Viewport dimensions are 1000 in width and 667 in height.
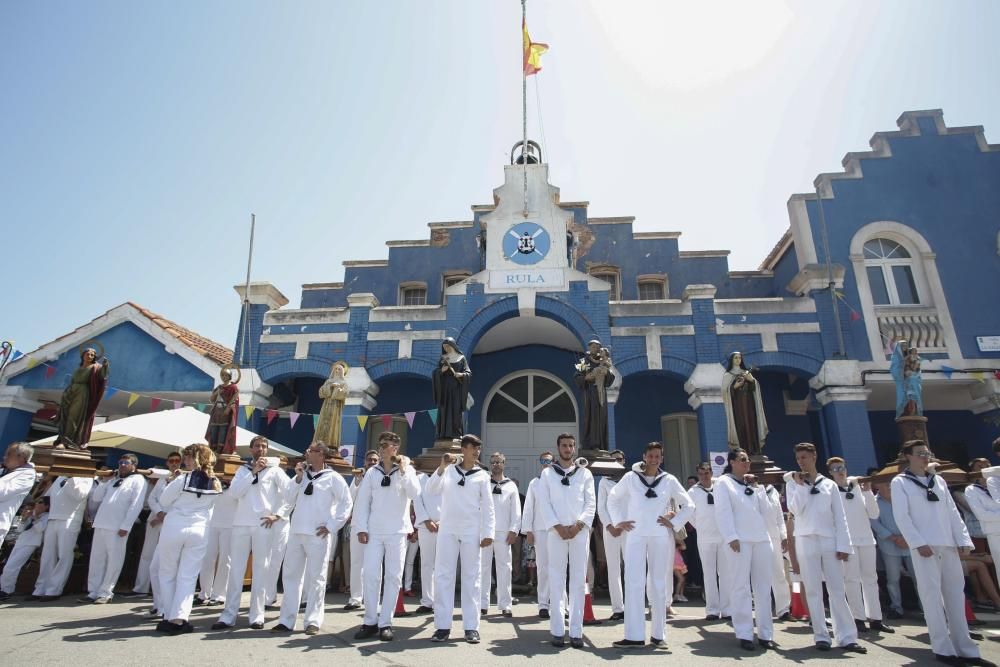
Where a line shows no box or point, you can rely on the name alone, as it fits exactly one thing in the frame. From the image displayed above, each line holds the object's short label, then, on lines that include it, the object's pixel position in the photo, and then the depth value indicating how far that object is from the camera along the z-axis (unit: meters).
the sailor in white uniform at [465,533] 5.58
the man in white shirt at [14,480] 6.40
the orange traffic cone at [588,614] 6.71
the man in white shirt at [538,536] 7.33
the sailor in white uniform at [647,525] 5.49
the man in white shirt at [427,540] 7.02
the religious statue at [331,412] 12.27
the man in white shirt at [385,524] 5.62
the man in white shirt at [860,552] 6.68
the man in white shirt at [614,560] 7.15
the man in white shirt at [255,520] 5.92
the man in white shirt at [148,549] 8.32
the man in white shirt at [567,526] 5.48
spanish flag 16.53
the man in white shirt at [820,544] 5.62
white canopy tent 9.96
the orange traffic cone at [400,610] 7.03
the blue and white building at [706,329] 13.77
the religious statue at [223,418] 10.25
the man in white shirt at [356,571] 7.58
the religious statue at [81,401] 8.75
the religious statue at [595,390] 9.99
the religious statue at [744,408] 10.92
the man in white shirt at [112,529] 7.63
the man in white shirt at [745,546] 5.60
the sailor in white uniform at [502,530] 7.47
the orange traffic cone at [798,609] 7.32
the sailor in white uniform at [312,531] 5.87
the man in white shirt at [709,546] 7.31
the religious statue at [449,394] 10.94
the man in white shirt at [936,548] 5.31
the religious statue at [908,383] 10.72
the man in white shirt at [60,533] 7.74
